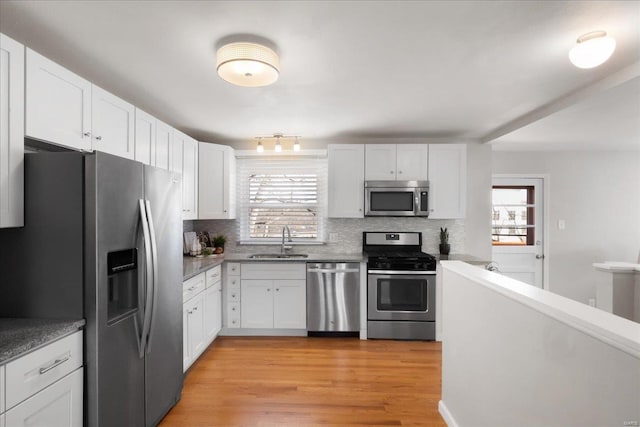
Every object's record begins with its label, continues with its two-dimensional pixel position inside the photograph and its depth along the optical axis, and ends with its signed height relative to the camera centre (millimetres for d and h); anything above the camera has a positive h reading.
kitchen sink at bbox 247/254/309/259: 4008 -583
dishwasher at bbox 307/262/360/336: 3744 -1008
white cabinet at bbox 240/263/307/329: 3785 -1006
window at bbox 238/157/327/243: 4391 +171
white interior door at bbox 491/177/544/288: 4738 -253
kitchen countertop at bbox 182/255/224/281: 2855 -558
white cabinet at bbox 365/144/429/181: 4023 +598
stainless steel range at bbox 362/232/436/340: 3674 -993
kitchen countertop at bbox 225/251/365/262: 3764 -572
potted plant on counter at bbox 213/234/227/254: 4254 -418
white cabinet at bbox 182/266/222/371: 2799 -1008
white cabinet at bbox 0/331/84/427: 1226 -741
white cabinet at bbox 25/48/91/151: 1620 +583
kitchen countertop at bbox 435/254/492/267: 3555 -566
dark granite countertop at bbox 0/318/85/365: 1248 -535
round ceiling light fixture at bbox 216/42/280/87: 1827 +859
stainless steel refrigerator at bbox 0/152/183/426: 1588 -279
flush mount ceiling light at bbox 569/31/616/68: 1723 +882
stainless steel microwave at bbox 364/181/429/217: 3965 +159
